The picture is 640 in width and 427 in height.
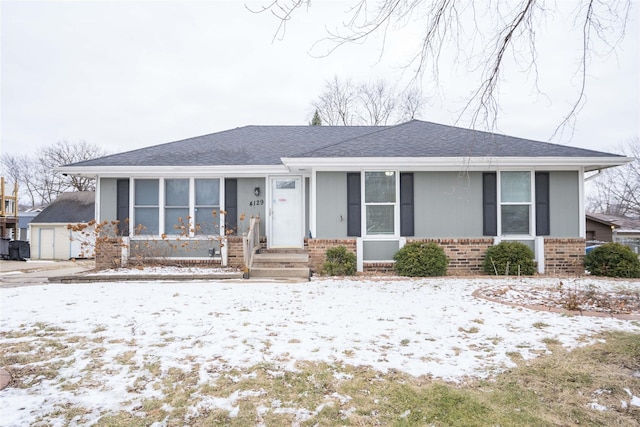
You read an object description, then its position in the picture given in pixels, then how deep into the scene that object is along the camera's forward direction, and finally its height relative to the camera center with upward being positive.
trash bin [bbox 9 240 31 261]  18.77 -1.60
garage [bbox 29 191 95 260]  20.72 -0.83
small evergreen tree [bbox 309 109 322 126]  20.39 +5.63
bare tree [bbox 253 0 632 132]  3.44 +1.91
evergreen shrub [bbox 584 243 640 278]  8.10 -1.00
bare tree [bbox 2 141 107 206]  33.06 +5.18
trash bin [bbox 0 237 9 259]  18.33 -1.44
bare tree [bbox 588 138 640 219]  31.56 +2.89
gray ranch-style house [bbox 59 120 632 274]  8.78 +0.57
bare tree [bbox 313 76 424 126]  25.88 +8.57
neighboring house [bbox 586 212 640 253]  23.03 -0.86
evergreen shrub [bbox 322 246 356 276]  8.38 -1.04
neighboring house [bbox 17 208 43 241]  26.45 -0.38
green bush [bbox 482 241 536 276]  8.38 -0.98
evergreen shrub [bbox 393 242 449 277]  8.20 -0.97
